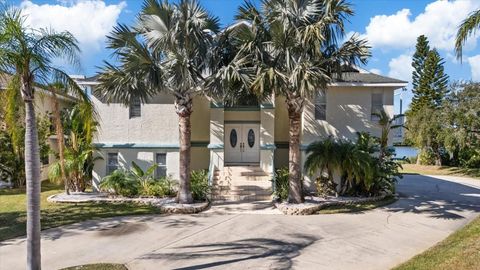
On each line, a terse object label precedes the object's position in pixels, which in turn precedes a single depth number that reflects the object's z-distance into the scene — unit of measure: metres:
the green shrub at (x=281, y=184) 15.35
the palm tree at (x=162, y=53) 12.89
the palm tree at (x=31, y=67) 6.95
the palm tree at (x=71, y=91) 8.26
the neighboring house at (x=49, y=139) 21.27
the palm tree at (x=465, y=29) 10.52
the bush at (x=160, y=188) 16.27
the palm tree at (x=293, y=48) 12.59
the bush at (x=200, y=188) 15.25
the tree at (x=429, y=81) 41.91
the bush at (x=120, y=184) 16.16
